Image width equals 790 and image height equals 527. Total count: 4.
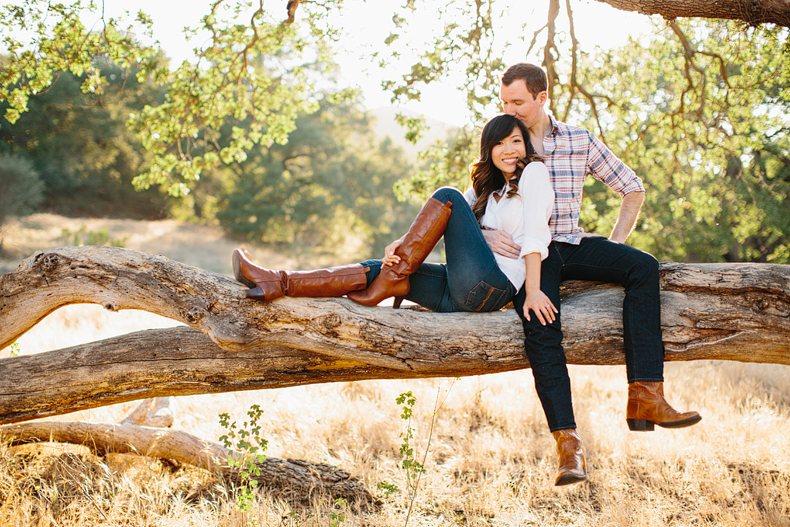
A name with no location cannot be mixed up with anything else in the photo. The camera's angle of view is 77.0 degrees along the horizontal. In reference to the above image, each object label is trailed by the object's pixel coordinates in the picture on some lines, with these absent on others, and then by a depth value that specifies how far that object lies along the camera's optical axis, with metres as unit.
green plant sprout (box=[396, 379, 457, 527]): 2.86
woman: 2.70
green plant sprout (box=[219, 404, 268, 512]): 2.67
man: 2.57
